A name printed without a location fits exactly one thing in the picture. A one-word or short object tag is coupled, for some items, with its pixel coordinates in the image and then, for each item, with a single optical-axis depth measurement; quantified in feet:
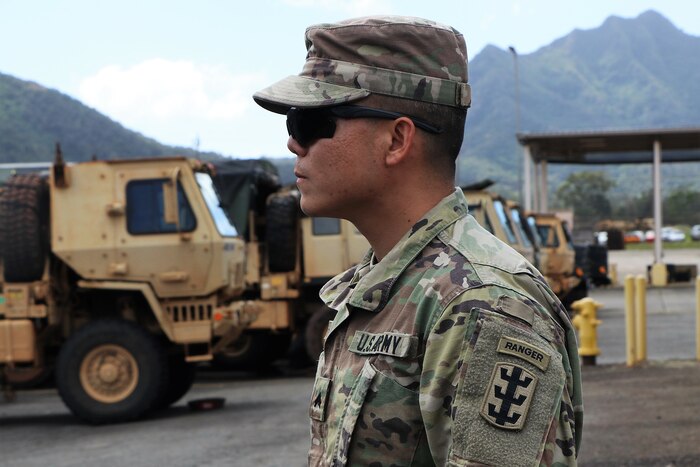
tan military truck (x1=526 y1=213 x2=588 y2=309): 70.33
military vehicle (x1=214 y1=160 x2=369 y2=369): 44.57
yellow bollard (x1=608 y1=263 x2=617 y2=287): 119.37
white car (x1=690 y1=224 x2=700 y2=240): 286.87
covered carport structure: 110.42
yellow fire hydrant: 40.78
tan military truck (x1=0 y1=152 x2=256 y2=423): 32.22
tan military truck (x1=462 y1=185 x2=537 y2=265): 49.65
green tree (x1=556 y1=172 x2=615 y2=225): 342.23
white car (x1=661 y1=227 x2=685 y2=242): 289.53
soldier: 5.35
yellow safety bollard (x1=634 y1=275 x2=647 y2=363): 39.27
